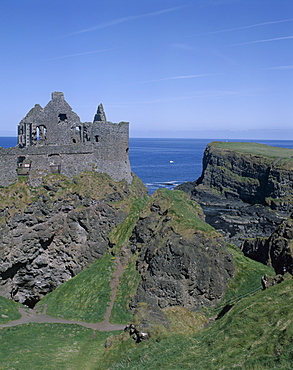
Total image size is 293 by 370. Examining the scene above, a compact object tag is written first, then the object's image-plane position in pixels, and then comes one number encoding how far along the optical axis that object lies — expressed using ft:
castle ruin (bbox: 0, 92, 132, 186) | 143.84
